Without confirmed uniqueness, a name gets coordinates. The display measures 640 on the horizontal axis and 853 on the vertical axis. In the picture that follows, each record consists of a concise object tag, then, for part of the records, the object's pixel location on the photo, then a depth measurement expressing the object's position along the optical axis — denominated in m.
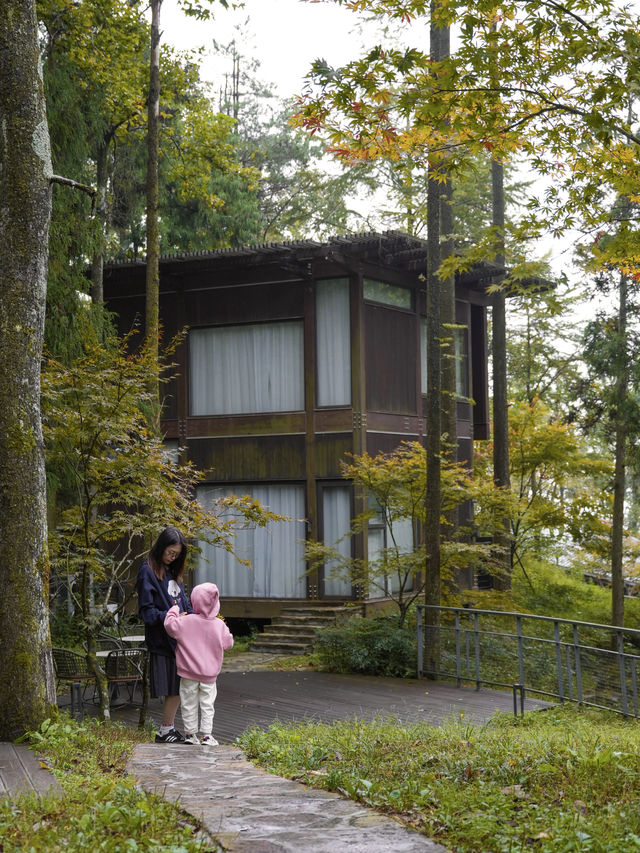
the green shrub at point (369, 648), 14.26
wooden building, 18.61
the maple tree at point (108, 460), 9.34
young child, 7.65
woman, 7.69
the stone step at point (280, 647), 16.97
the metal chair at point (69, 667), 10.54
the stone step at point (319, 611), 17.81
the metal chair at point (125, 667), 10.97
